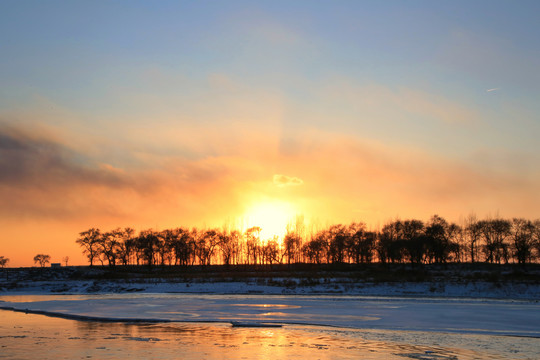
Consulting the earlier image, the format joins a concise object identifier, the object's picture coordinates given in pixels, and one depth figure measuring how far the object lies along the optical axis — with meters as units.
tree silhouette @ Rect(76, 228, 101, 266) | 149.62
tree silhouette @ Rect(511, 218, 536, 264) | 121.75
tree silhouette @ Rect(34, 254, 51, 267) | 165.62
